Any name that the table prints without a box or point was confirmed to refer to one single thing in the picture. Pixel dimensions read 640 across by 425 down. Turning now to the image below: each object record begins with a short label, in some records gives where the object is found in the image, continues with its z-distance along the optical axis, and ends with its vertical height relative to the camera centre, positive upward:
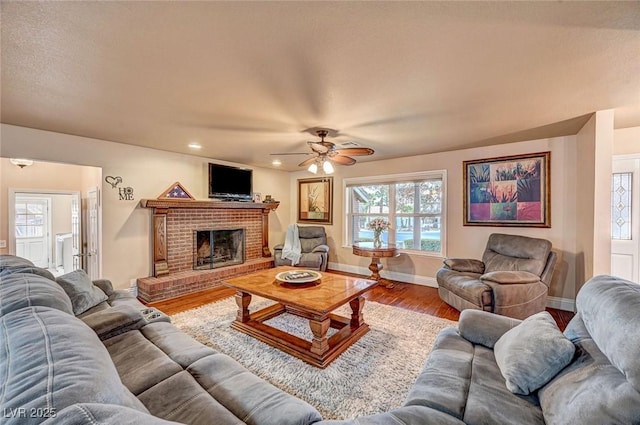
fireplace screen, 4.80 -0.76
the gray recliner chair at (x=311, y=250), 5.05 -0.83
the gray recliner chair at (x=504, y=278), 2.88 -0.83
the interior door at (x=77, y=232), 4.26 -0.40
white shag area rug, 1.83 -1.31
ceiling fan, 3.06 +0.69
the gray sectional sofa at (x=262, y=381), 0.75 -0.73
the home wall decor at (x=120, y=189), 3.85 +0.31
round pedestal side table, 4.32 -0.75
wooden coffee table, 2.27 -1.02
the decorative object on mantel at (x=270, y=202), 5.79 +0.17
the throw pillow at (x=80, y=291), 2.09 -0.69
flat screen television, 4.89 +0.53
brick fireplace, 4.04 -0.62
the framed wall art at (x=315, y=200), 5.89 +0.22
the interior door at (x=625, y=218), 3.21 -0.10
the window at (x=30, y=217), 5.30 -0.17
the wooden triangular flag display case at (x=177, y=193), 4.34 +0.27
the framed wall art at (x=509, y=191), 3.65 +0.29
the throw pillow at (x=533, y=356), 1.22 -0.73
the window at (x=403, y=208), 4.62 +0.04
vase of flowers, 4.63 -0.33
